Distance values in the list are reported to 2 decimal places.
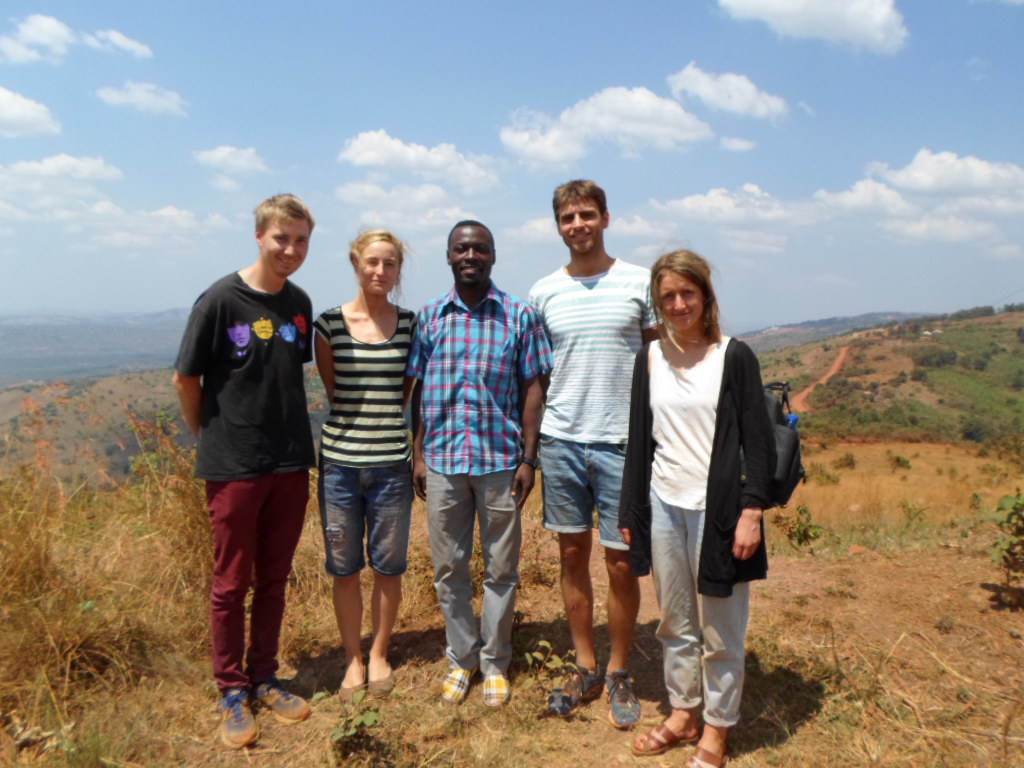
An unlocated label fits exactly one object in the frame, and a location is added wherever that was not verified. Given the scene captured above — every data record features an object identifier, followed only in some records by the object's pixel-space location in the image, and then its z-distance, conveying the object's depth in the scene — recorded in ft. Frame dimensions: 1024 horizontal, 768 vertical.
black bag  7.56
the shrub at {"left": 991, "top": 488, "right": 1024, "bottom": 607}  12.26
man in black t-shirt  8.74
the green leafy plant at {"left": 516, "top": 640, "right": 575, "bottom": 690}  9.95
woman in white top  7.61
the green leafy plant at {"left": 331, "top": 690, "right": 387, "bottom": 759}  8.31
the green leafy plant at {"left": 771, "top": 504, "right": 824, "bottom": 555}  18.16
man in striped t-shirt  9.09
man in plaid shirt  9.29
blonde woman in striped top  9.49
